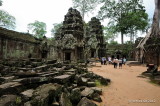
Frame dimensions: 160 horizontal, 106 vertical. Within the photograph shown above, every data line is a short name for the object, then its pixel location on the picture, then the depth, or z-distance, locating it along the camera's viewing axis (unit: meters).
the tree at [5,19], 29.97
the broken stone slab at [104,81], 7.30
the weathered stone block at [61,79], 4.88
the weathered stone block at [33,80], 4.13
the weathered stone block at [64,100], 3.59
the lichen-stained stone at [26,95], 3.46
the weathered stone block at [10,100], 2.80
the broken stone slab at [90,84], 6.19
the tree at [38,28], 44.47
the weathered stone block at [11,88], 3.38
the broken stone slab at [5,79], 4.32
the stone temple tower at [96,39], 31.88
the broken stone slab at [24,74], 4.71
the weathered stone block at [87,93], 4.68
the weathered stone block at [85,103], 3.57
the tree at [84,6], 22.06
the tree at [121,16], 23.79
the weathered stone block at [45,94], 3.22
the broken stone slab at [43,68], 6.29
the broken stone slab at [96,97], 4.72
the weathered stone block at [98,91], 5.49
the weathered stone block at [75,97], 4.22
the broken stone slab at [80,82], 5.97
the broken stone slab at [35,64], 7.43
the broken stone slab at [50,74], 4.94
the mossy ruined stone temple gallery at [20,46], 11.95
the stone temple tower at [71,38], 20.75
